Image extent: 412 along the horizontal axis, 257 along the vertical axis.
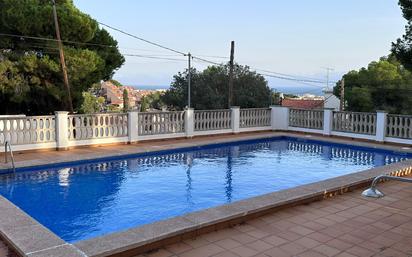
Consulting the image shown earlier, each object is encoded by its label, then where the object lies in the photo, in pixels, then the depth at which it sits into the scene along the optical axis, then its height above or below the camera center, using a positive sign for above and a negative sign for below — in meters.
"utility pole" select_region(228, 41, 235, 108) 17.80 +2.18
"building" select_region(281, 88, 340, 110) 40.56 +0.00
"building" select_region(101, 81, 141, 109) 81.28 +1.35
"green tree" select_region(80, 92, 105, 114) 34.99 -0.33
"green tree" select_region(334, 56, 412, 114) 26.33 +0.84
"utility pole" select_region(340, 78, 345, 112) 26.10 +0.28
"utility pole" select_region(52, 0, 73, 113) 14.01 +1.65
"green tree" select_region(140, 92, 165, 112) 26.59 -0.20
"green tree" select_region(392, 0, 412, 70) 13.96 +2.16
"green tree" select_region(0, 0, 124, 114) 14.04 +1.61
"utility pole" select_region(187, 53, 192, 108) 18.95 +2.15
